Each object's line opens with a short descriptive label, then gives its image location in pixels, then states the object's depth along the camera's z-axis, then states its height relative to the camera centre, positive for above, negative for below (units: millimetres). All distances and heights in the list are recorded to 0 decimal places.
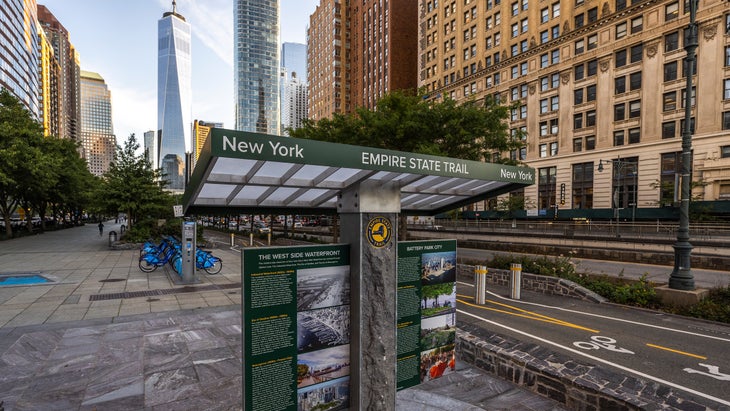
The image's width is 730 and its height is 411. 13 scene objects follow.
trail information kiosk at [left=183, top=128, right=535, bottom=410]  2969 -761
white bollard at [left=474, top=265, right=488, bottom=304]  11079 -2665
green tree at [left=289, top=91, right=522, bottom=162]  16109 +3457
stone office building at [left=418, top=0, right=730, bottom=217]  35312 +13401
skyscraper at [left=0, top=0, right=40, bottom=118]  74619 +35093
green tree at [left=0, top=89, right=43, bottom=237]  25156 +3630
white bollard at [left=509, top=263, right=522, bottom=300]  11797 -2716
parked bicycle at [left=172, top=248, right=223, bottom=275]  15609 -2845
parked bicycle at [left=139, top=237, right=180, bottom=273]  16020 -2649
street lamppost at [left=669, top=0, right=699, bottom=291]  10109 -569
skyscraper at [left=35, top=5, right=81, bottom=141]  154875 +63154
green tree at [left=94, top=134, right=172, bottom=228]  24719 +662
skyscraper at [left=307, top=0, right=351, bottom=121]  99562 +41845
